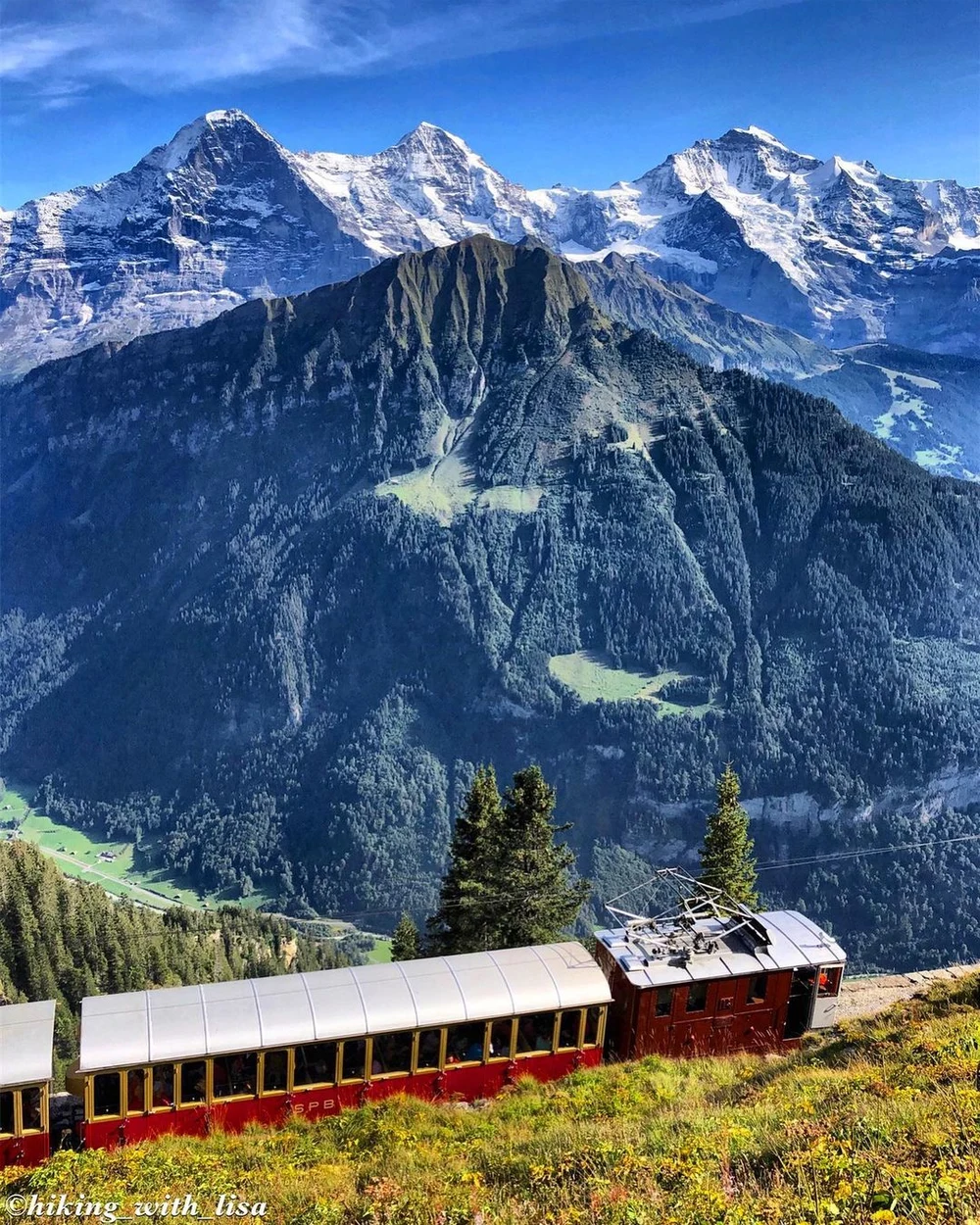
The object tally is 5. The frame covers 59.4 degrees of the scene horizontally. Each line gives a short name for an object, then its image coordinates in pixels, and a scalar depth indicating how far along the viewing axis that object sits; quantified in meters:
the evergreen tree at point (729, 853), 48.16
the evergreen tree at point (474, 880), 44.19
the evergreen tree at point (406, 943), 60.19
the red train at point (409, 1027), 25.92
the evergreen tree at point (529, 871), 44.19
